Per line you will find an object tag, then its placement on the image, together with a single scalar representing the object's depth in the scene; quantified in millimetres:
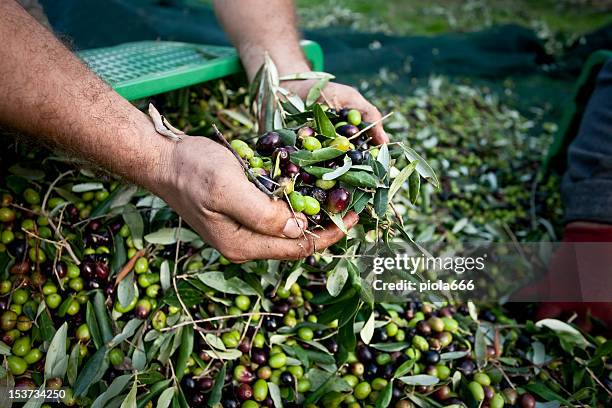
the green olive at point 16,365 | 351
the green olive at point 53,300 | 382
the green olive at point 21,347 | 360
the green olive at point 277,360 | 375
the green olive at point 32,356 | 361
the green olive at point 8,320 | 368
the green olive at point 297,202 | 301
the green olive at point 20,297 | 382
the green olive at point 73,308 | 379
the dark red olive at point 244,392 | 363
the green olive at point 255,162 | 322
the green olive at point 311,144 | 333
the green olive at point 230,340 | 377
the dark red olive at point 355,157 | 338
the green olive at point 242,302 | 387
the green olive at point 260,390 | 363
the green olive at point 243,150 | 325
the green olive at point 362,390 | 381
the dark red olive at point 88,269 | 393
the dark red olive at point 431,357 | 397
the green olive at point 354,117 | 374
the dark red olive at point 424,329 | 419
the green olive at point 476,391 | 376
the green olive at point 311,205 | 304
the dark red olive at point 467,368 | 405
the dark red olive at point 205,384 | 365
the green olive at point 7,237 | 401
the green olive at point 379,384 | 387
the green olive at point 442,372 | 398
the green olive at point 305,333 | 390
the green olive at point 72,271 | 394
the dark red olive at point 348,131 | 362
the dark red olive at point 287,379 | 375
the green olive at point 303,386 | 378
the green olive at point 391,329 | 412
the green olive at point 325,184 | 320
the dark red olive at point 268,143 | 341
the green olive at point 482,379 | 393
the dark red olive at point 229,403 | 360
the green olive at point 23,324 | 372
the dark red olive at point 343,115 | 386
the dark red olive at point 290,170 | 318
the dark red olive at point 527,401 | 387
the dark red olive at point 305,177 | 326
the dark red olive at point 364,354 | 400
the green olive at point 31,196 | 421
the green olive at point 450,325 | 423
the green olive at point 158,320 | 375
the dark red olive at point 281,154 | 322
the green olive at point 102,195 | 434
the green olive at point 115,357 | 362
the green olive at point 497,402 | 375
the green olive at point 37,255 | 399
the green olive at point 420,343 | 405
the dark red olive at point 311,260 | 418
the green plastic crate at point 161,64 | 442
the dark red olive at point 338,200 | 314
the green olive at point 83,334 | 372
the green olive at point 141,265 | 398
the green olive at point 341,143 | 336
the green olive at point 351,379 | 384
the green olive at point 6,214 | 403
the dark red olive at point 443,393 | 386
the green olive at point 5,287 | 383
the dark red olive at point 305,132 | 351
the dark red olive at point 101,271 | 393
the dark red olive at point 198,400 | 363
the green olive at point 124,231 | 415
